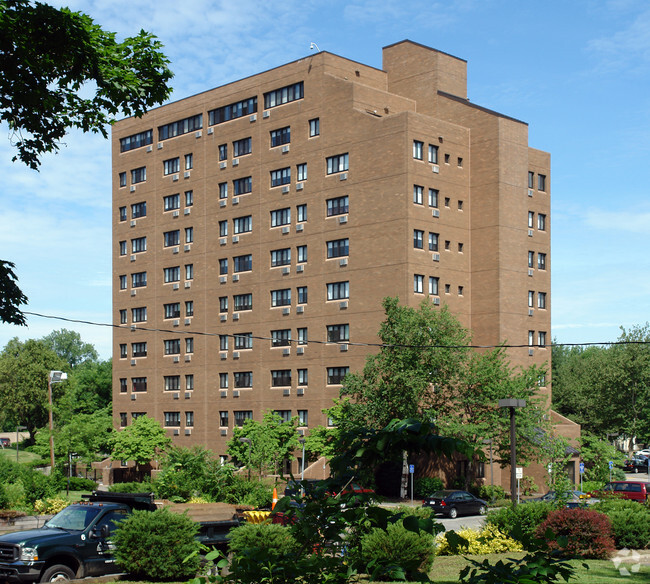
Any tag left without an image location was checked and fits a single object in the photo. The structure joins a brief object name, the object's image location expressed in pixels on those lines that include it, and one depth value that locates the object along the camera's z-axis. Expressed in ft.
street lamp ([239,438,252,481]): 189.01
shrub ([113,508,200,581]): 58.34
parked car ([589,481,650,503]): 158.81
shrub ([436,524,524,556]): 78.09
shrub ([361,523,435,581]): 58.49
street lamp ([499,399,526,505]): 97.90
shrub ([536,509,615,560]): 75.92
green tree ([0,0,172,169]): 57.98
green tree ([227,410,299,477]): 195.11
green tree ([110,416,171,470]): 240.32
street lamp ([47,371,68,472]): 213.87
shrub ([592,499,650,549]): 82.28
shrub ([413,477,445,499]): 183.11
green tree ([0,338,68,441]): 396.37
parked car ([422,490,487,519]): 150.61
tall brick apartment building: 200.03
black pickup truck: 60.29
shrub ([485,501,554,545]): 81.25
